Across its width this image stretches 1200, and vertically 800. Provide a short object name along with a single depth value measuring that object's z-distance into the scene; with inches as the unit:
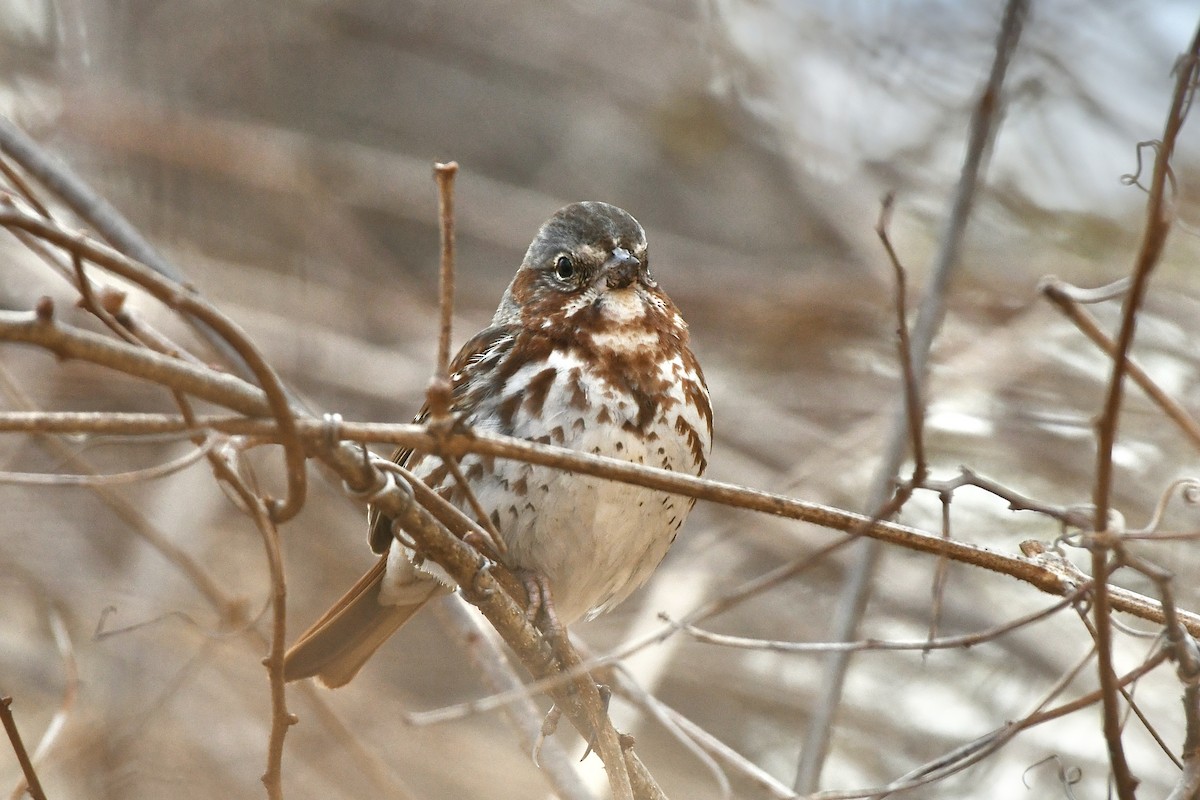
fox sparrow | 251.4
